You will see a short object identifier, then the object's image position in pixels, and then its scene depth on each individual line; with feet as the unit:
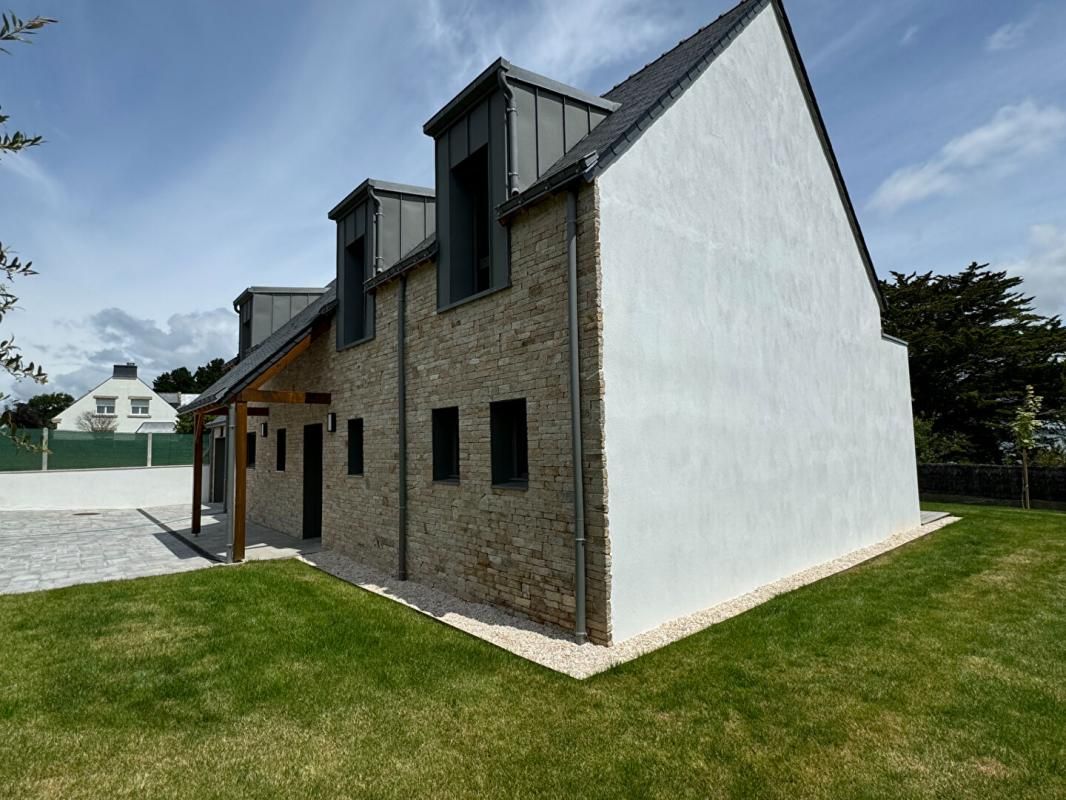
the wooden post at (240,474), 33.81
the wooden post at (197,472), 45.96
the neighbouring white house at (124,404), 151.53
